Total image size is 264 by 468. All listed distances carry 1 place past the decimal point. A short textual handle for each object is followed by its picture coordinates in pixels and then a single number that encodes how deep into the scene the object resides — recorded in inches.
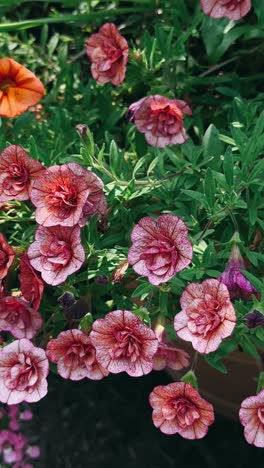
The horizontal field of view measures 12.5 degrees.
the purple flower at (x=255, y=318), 22.4
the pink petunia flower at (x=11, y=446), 33.5
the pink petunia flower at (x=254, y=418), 22.6
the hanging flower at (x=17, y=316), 24.4
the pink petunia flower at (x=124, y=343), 22.9
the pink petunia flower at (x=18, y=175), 24.2
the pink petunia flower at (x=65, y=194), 23.2
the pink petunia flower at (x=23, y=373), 24.0
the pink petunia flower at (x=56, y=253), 23.2
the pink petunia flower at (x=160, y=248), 22.5
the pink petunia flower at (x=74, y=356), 23.8
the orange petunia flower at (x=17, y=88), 26.1
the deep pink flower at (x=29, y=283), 23.9
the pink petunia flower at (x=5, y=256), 24.4
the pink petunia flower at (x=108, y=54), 26.9
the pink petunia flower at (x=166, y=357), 24.1
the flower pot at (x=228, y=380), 29.3
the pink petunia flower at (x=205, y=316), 22.2
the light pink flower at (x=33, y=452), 33.8
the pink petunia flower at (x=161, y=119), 25.5
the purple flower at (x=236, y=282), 22.8
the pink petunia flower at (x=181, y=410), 22.9
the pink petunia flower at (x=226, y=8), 25.7
